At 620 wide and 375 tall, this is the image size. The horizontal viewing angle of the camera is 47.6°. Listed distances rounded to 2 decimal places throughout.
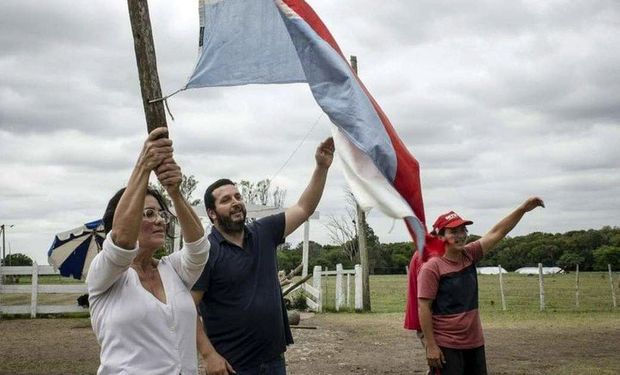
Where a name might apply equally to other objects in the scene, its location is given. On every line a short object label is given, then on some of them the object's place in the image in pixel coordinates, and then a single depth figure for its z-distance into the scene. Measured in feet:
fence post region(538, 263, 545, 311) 68.95
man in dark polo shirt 13.24
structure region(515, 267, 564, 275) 234.46
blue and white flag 12.50
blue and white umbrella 53.42
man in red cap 16.81
